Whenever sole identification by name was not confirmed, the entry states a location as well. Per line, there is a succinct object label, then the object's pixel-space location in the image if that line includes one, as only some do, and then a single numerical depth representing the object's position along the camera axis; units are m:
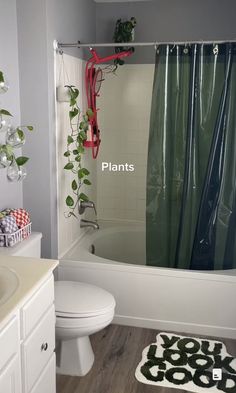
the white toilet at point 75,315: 2.21
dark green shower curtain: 2.66
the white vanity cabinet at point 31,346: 1.46
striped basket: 2.26
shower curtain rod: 2.54
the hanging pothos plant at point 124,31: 3.31
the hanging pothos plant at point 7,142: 2.18
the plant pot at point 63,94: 2.70
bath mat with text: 2.29
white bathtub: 2.70
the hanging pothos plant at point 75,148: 2.78
